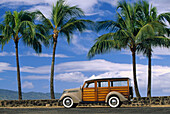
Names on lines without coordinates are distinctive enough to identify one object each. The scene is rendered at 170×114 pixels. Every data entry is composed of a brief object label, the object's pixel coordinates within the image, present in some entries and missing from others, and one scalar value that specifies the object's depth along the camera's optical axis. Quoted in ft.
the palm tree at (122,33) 84.74
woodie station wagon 54.51
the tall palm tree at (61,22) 88.58
